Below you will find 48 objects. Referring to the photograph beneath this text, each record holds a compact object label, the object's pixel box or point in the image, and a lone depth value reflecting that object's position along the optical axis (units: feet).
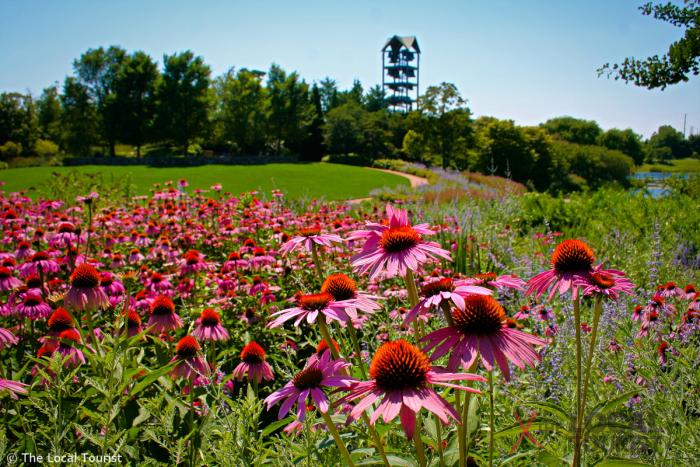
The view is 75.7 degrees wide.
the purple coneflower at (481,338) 2.70
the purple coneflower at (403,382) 2.41
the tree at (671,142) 145.65
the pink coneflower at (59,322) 6.37
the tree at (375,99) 203.62
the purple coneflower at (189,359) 5.32
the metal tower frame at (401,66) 206.80
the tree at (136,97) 111.24
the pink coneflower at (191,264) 10.36
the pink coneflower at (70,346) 5.93
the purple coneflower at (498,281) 3.33
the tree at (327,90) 211.66
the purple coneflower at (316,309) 3.20
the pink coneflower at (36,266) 9.33
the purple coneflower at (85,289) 6.53
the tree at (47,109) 135.23
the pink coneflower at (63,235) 10.71
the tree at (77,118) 112.57
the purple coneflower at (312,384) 2.87
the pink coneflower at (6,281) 8.45
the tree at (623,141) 189.39
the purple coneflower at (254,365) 5.61
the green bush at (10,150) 108.47
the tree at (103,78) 112.02
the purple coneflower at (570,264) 3.49
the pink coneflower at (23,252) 10.74
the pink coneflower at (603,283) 3.43
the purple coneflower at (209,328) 6.45
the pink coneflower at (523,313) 7.95
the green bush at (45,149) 115.55
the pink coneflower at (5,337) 5.42
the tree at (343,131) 133.39
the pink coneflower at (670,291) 8.06
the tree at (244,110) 119.34
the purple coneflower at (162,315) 6.56
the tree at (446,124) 94.48
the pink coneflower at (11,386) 4.17
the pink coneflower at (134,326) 6.89
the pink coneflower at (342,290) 3.64
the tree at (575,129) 190.63
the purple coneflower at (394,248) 3.26
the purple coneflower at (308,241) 4.99
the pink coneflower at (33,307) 7.75
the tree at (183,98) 109.91
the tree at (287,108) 124.67
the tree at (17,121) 119.85
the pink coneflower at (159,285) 9.72
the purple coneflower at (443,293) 2.72
